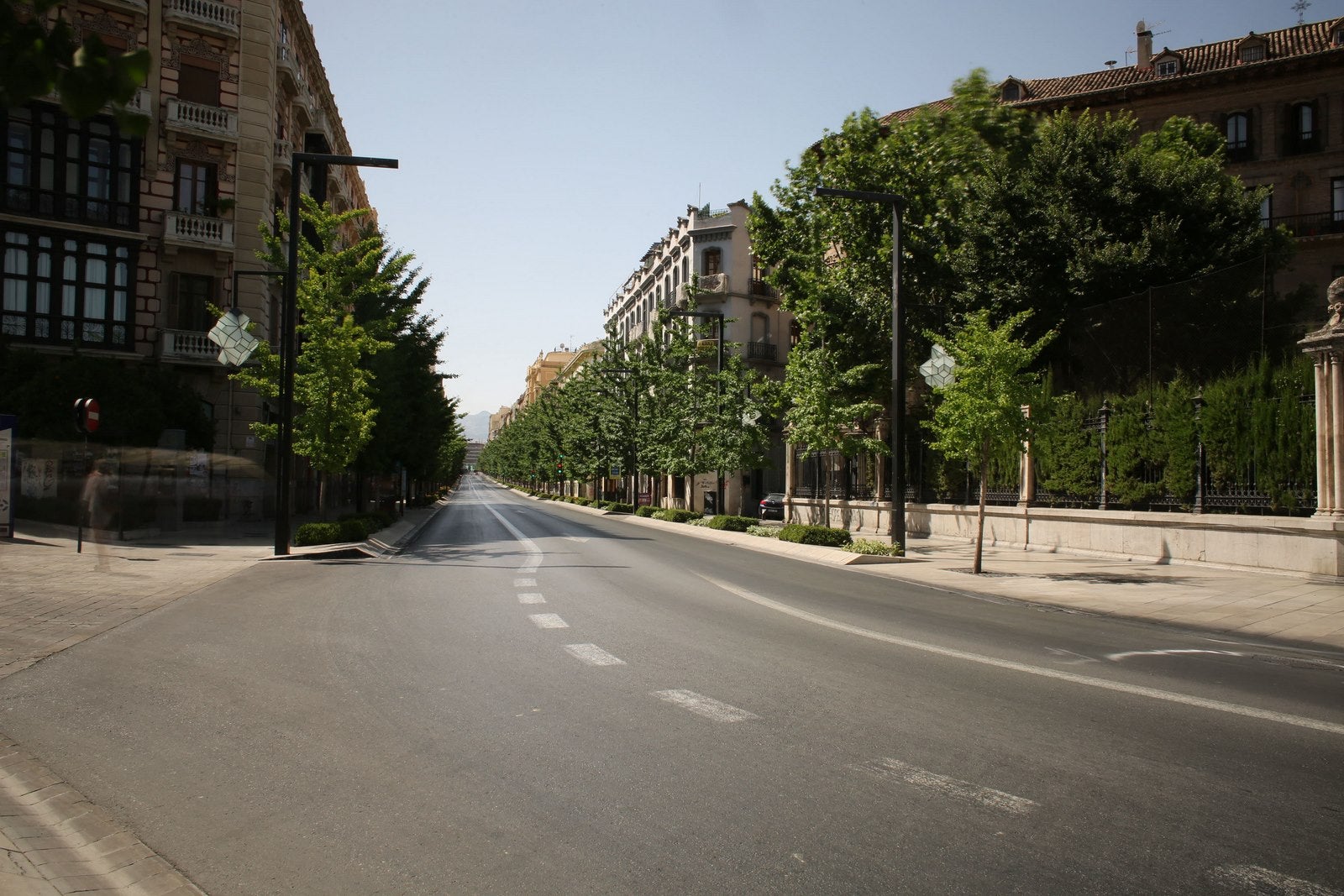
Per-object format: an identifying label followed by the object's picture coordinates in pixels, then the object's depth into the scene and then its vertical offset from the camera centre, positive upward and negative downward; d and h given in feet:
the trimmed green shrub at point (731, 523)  106.83 -5.89
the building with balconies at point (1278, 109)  133.59 +56.41
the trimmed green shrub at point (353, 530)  72.74 -4.93
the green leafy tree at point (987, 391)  54.44 +5.18
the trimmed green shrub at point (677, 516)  132.66 -6.35
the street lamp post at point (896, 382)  68.18 +7.14
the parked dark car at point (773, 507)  162.91 -5.91
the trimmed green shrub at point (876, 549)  69.15 -5.75
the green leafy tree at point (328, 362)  72.64 +8.53
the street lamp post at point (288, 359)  63.52 +7.90
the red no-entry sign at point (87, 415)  59.62 +3.34
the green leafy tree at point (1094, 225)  90.48 +26.08
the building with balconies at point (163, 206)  95.86 +28.91
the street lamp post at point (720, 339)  118.52 +17.71
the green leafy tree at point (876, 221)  104.58 +30.72
